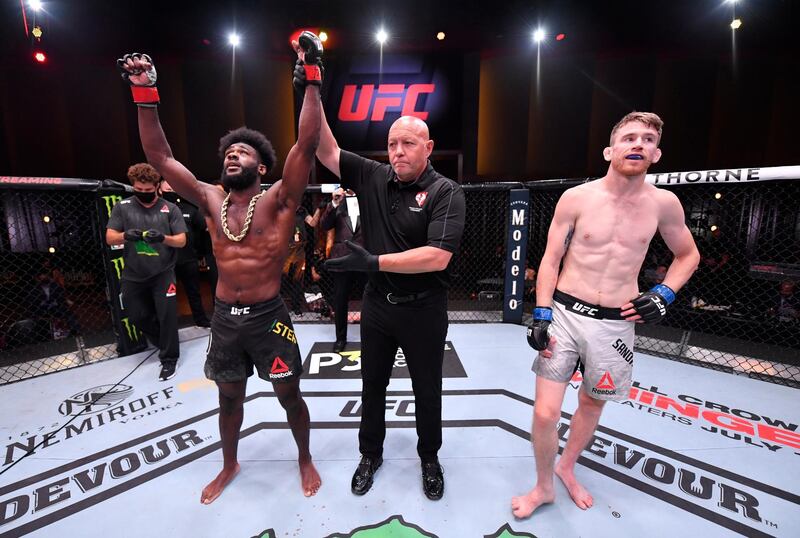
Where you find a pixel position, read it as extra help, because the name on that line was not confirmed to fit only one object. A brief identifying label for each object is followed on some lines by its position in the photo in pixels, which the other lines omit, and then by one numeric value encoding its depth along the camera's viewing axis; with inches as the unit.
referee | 61.5
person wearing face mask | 118.7
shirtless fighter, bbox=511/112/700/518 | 61.7
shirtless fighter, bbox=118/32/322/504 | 64.4
